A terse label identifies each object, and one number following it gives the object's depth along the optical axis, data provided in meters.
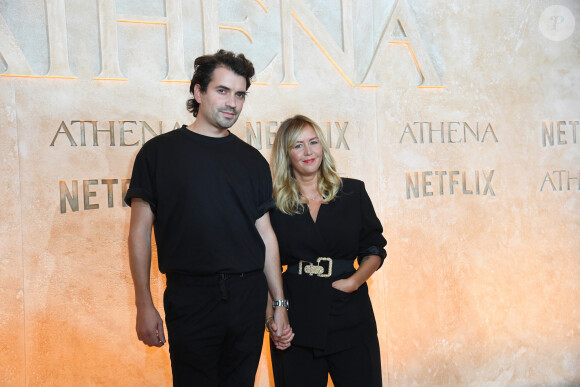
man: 2.06
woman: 2.37
